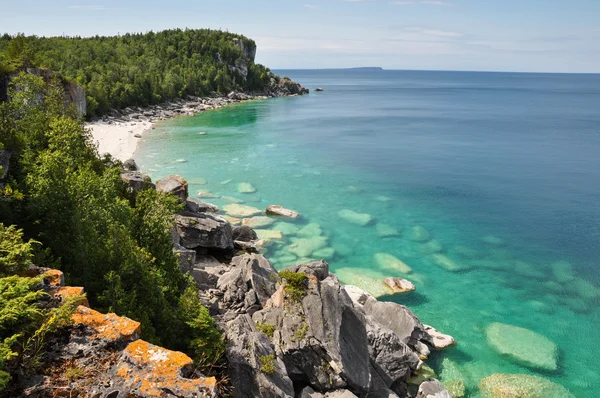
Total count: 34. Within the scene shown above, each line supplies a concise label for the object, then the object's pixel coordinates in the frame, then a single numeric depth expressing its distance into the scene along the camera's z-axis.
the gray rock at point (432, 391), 24.41
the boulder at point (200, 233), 39.53
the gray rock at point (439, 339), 30.89
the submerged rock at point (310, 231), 49.40
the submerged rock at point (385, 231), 51.09
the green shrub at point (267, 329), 23.41
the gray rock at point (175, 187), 42.09
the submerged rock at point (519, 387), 27.20
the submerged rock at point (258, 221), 50.41
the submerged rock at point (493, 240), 49.44
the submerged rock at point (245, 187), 64.19
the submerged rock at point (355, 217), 54.48
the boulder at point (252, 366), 18.45
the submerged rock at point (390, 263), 42.90
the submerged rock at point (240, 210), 53.83
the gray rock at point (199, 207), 44.49
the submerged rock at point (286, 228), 49.56
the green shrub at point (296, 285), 24.52
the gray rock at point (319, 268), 29.88
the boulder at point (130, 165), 59.94
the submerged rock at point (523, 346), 30.55
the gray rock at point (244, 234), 45.12
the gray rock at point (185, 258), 31.81
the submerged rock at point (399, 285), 38.41
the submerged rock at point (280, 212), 54.25
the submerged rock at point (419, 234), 50.24
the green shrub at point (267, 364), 19.23
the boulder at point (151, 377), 11.13
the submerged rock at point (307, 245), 44.66
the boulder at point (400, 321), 29.55
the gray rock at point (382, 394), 22.99
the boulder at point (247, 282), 29.69
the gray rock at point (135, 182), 38.44
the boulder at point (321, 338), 21.97
